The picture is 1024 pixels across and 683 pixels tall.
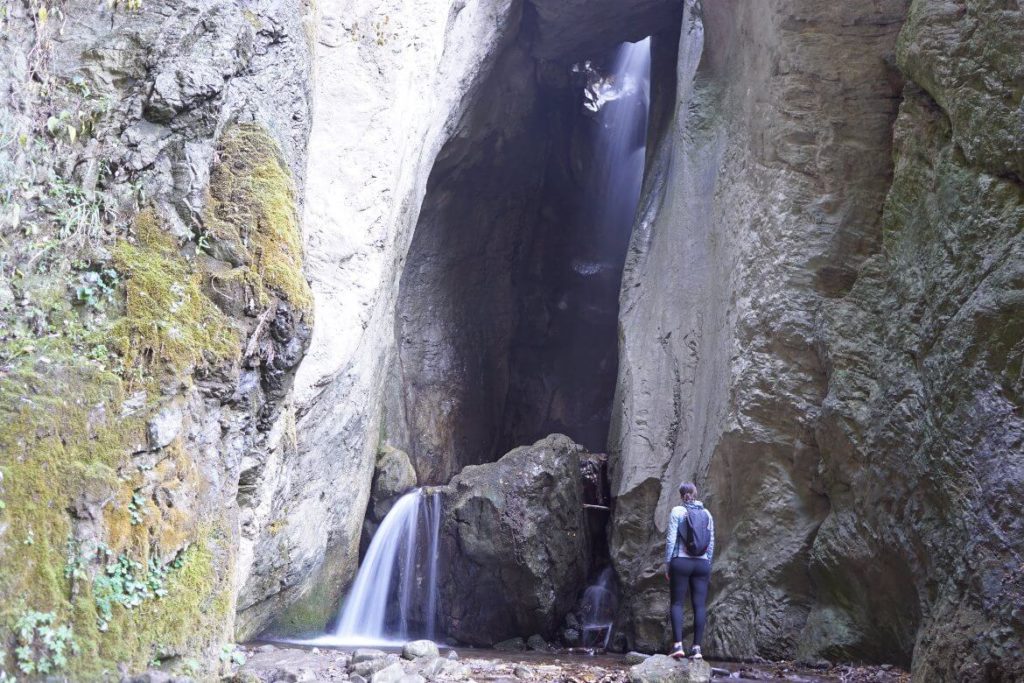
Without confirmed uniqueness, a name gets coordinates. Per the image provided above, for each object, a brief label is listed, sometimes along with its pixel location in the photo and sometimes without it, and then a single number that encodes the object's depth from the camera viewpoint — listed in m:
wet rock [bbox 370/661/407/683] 6.12
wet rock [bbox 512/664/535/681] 7.08
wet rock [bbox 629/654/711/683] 6.31
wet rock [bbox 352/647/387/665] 7.17
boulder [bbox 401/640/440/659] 7.98
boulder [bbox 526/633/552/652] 11.34
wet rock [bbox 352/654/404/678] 6.73
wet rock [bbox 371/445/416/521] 12.31
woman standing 7.68
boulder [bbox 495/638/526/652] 11.27
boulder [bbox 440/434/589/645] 11.58
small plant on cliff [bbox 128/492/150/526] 4.75
